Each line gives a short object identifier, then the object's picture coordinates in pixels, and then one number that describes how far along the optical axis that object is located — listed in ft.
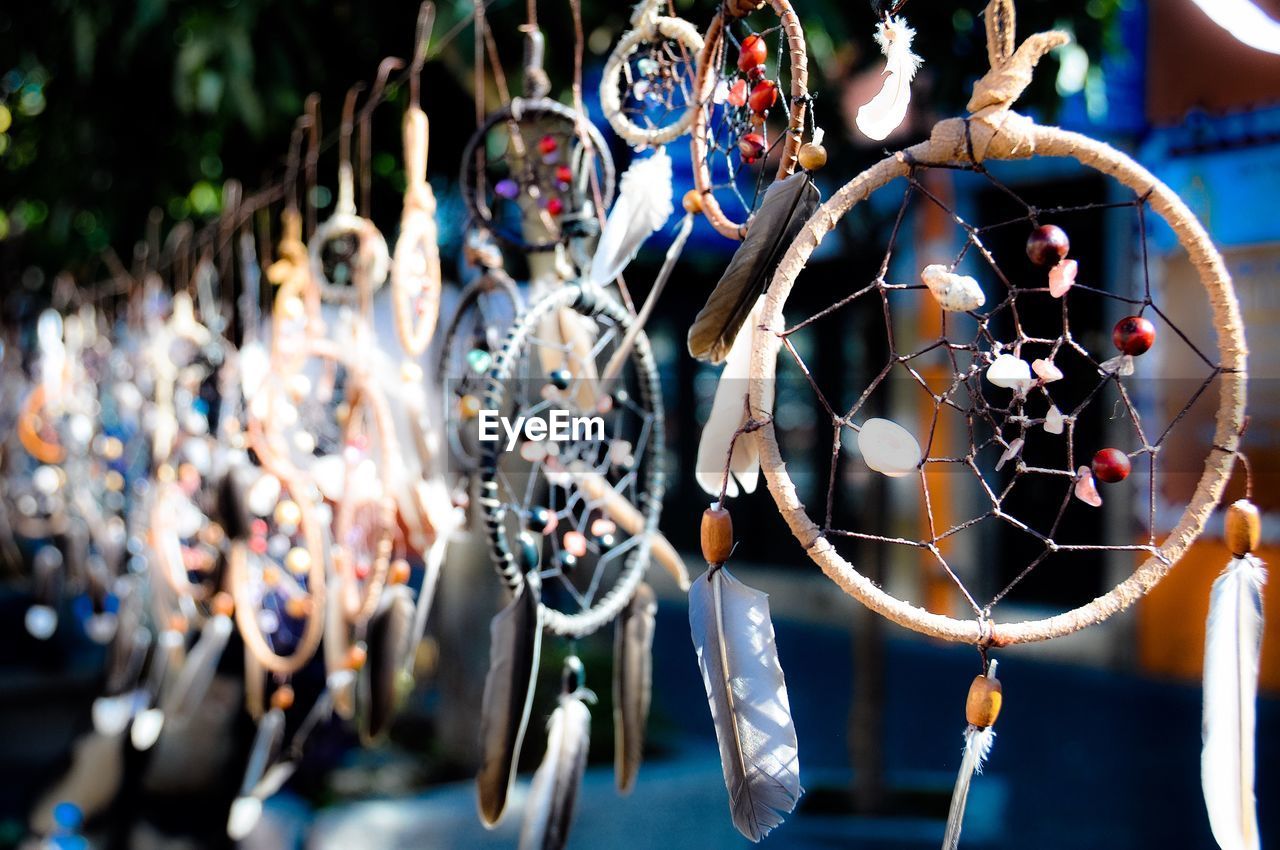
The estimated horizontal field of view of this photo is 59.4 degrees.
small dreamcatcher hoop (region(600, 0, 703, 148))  3.67
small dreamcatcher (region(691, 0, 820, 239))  2.95
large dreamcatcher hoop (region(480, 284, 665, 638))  3.78
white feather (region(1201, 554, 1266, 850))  2.52
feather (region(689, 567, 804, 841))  2.86
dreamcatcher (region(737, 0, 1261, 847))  2.48
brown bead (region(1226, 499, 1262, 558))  2.53
